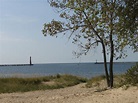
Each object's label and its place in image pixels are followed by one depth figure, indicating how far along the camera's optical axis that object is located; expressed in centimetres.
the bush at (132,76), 1305
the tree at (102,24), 1153
